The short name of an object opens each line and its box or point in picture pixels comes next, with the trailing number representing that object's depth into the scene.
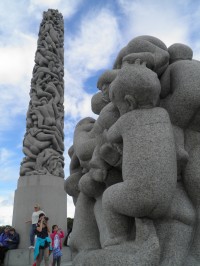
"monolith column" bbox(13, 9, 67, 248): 10.51
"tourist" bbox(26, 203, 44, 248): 7.97
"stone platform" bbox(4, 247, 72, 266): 8.27
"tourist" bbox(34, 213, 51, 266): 6.06
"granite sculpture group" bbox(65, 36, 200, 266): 2.42
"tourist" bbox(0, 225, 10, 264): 8.33
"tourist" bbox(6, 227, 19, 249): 9.10
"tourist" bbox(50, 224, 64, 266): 6.29
